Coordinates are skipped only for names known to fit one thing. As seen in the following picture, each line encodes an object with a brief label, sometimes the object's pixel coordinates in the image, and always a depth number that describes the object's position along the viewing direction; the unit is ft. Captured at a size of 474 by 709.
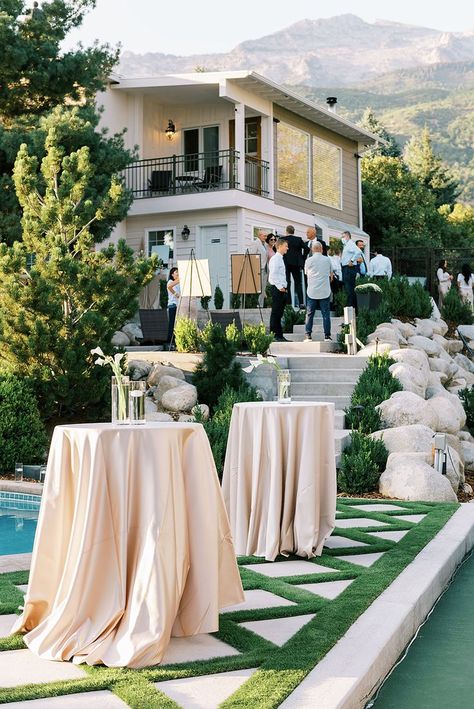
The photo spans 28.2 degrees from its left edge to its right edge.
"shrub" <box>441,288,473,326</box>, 73.00
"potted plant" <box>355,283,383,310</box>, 63.00
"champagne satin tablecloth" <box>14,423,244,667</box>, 14.75
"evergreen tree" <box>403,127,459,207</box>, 189.57
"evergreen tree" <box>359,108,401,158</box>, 188.24
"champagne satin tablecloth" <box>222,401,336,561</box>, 22.36
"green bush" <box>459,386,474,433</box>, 51.98
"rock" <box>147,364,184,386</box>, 46.70
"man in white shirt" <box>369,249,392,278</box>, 72.54
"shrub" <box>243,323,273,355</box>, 49.39
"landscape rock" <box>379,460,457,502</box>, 31.96
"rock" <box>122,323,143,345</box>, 63.52
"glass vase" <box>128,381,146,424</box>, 16.63
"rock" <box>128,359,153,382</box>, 48.19
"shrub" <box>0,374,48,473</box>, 39.09
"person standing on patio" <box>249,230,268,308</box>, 69.23
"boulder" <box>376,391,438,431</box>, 39.65
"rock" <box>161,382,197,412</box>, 43.73
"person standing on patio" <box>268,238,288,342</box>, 53.21
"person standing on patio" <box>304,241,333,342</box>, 52.49
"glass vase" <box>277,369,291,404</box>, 23.86
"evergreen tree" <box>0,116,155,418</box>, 40.42
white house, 82.58
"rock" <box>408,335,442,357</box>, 57.52
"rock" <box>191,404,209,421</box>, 42.19
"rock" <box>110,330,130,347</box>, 62.87
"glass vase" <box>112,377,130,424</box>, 17.08
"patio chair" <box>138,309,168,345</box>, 58.34
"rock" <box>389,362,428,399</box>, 44.73
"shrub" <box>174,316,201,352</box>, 51.13
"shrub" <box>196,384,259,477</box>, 36.29
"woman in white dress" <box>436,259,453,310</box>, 82.79
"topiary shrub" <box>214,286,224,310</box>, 73.56
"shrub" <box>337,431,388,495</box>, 33.88
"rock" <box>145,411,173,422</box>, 41.45
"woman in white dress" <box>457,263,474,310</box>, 79.61
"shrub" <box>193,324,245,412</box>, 45.88
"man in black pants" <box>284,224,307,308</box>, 59.62
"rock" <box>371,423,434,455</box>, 35.91
